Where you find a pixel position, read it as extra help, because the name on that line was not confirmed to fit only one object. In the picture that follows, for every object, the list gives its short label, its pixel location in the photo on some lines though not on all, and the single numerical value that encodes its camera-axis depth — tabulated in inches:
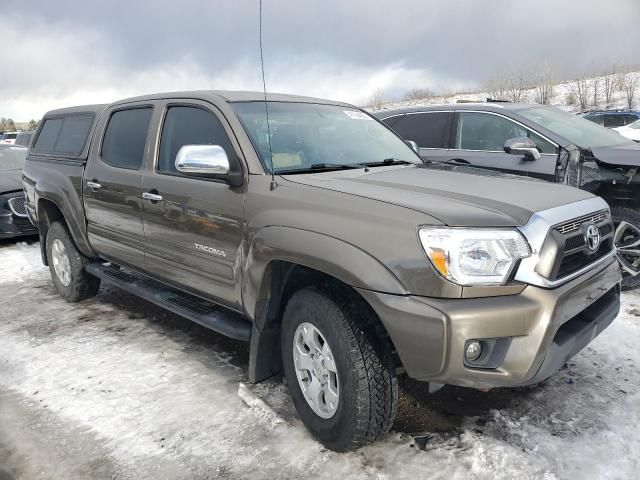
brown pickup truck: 87.0
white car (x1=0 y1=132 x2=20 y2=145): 1150.8
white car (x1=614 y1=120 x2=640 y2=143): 547.0
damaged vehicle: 185.6
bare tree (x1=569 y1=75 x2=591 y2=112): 1364.7
